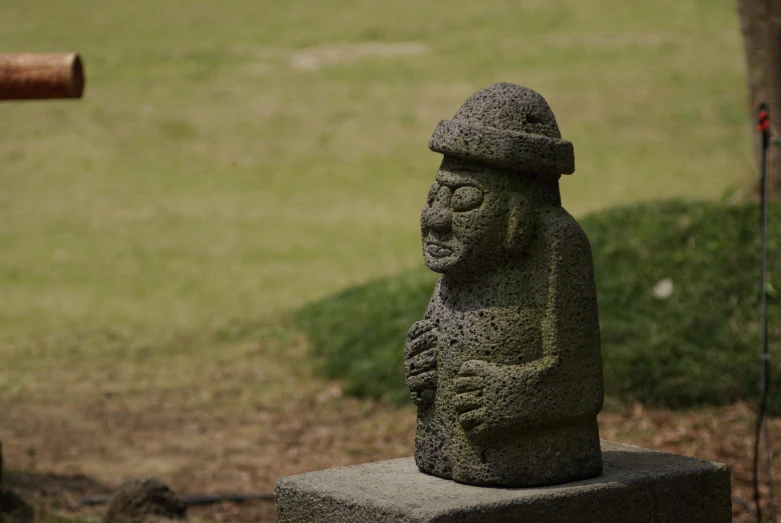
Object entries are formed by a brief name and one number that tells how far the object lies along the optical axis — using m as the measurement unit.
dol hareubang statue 8.99
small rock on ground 13.78
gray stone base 8.58
